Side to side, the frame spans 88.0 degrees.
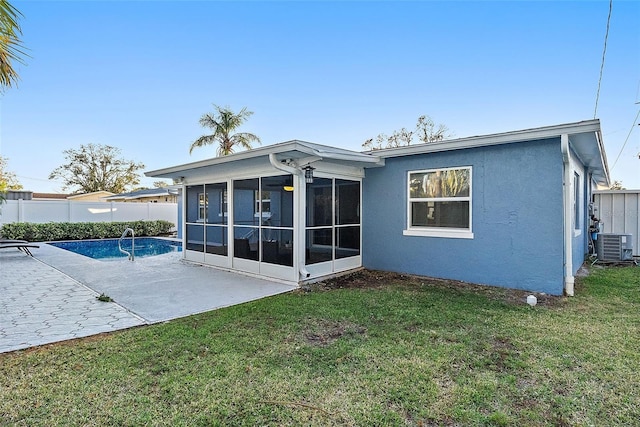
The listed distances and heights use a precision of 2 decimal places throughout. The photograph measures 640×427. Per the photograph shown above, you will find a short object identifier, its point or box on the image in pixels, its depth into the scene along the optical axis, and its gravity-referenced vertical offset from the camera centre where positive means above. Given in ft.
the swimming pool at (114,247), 43.24 -5.40
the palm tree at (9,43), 9.21 +5.30
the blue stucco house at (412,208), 19.92 +0.12
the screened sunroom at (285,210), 22.93 +0.05
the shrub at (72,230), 50.14 -3.00
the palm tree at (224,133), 70.23 +16.72
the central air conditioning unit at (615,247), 30.63 -3.64
